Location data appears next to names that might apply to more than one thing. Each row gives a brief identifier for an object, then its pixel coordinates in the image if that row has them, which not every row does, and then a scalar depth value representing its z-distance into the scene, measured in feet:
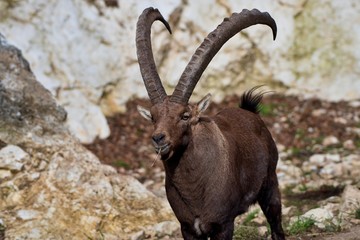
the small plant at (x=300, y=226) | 56.03
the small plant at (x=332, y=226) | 55.36
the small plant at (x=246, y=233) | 55.16
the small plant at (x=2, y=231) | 56.08
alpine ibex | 39.47
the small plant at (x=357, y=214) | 57.61
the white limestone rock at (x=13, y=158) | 61.31
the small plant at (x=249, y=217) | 62.96
